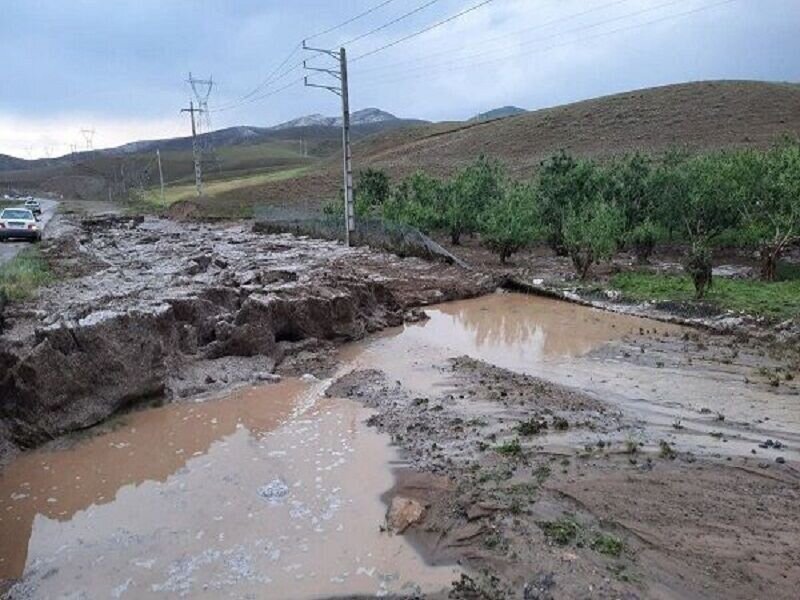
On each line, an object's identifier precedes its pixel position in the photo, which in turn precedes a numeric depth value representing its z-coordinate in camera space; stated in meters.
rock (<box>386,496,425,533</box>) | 7.21
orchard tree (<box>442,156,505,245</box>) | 33.31
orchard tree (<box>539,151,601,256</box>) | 28.64
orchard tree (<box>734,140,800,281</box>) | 20.47
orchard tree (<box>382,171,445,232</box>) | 34.47
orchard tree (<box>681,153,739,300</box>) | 22.84
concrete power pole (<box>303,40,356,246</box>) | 30.53
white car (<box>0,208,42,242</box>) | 33.19
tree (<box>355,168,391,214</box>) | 44.22
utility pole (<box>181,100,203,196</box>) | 66.00
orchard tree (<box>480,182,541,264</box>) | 26.78
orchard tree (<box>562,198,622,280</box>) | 22.28
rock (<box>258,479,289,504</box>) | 8.12
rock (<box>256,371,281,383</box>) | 12.77
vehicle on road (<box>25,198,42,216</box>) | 62.95
